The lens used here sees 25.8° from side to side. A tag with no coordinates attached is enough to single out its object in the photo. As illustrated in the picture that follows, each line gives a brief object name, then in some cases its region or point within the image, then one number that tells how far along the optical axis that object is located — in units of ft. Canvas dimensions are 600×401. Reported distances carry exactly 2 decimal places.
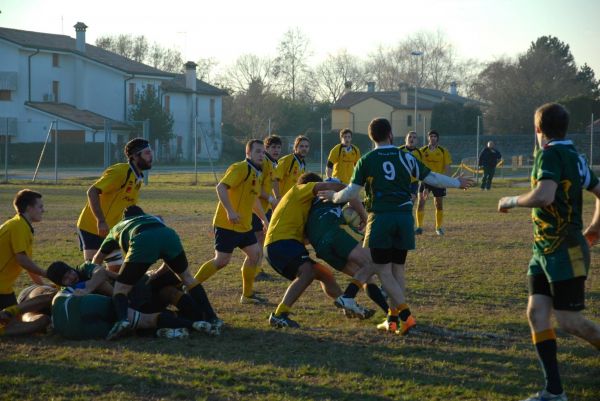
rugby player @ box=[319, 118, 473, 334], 40.06
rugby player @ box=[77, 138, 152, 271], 46.14
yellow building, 343.82
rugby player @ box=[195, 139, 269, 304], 48.57
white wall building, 280.22
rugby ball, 45.98
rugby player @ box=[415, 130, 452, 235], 87.52
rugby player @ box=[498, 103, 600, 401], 29.19
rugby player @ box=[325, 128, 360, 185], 83.00
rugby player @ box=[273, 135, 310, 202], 65.29
